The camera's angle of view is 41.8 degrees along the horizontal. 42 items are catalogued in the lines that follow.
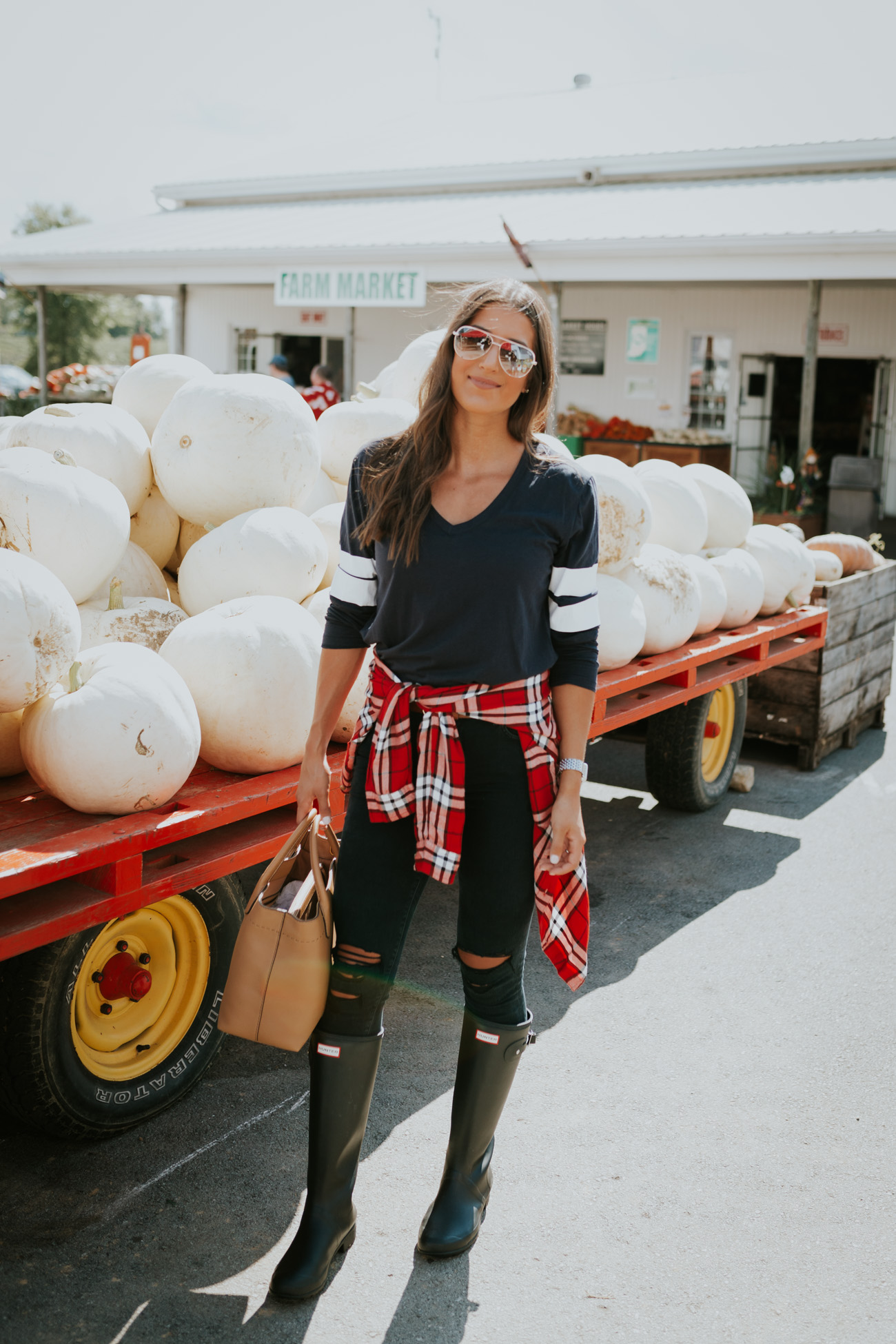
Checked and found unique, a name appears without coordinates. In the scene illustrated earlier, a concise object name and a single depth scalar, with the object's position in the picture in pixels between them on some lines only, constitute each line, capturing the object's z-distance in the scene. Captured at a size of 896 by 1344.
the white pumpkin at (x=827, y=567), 7.21
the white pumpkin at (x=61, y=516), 3.37
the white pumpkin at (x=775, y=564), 6.22
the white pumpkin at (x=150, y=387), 4.53
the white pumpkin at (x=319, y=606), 3.78
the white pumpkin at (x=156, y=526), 4.29
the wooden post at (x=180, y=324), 22.05
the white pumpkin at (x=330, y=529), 4.21
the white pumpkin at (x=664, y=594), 4.94
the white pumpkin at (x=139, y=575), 3.94
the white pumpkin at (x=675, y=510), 5.56
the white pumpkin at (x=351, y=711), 3.59
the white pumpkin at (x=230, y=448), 3.95
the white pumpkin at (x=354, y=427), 4.63
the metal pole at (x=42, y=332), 20.90
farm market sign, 16.34
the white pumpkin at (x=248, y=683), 3.22
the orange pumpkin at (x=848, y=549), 7.81
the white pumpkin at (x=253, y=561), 3.75
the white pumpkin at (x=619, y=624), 4.65
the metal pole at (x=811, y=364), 14.12
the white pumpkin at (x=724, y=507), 6.10
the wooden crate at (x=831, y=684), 6.94
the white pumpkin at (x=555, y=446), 2.68
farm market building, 14.52
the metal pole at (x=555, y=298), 15.54
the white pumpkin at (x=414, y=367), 5.11
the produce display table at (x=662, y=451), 16.36
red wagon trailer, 2.65
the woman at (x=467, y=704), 2.44
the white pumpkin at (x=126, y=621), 3.50
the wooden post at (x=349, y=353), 17.48
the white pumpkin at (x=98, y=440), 3.89
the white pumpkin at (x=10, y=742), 3.06
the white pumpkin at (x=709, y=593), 5.48
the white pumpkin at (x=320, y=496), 4.55
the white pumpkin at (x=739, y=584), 5.78
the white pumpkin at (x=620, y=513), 4.72
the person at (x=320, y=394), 11.78
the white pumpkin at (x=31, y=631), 2.76
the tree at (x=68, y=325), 47.44
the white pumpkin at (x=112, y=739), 2.81
